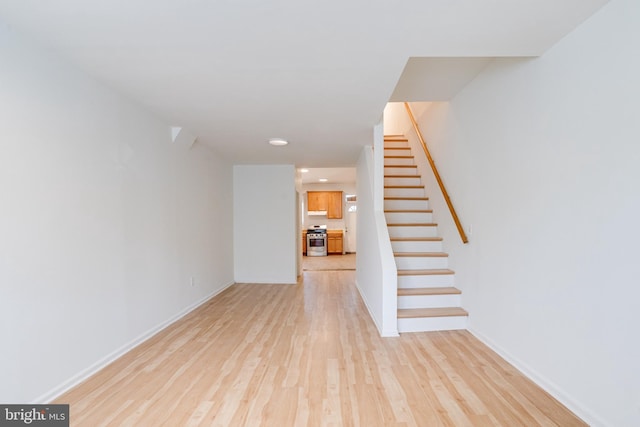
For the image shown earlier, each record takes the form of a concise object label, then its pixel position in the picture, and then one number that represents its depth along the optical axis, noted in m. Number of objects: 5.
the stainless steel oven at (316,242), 9.70
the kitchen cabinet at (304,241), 9.76
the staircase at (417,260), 3.08
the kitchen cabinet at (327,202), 10.19
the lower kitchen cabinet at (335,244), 9.95
